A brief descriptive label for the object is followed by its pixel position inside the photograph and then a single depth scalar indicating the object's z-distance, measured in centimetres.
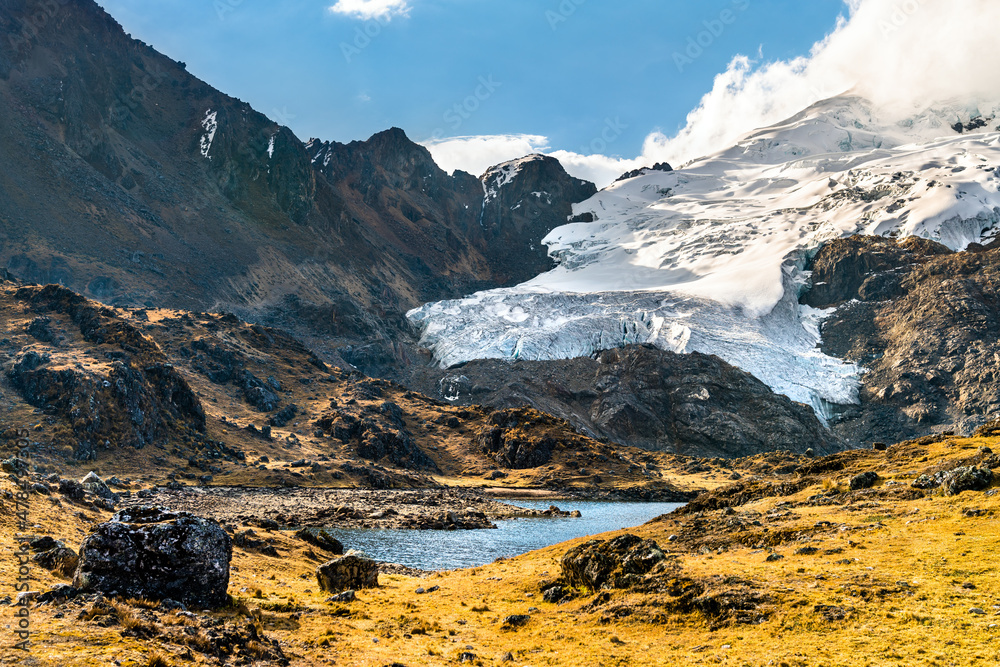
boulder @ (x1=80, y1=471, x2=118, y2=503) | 5628
